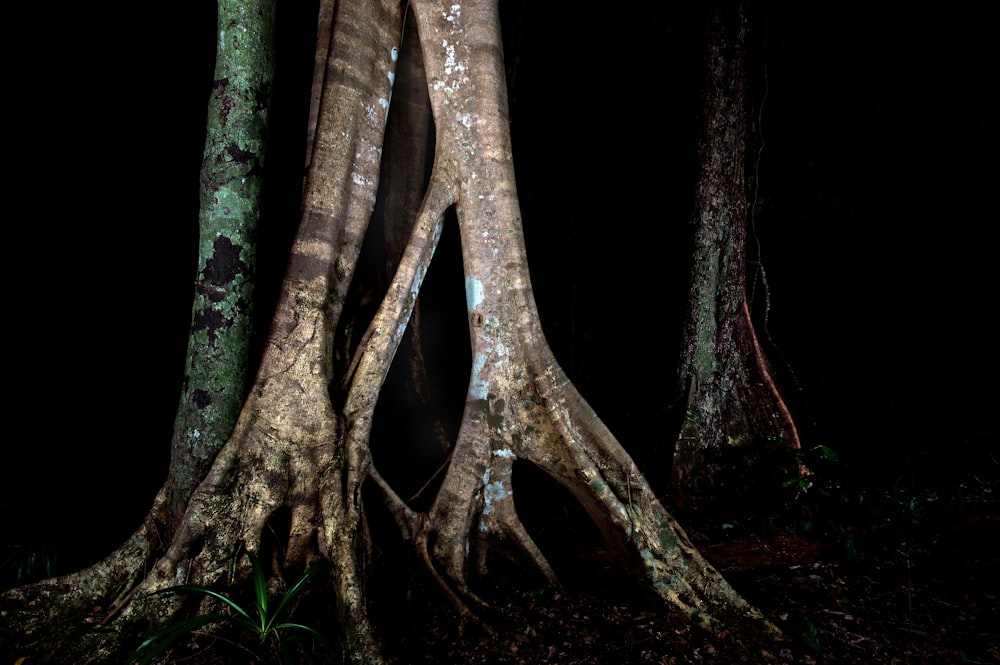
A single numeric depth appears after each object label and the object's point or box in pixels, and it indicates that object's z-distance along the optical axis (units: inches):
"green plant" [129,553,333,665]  65.1
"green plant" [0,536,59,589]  102.3
